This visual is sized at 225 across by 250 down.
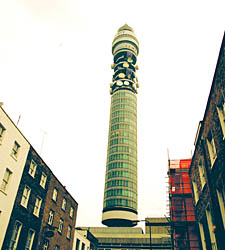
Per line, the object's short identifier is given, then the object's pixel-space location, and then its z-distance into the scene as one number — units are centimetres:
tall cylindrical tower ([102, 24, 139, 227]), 10619
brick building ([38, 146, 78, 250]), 2788
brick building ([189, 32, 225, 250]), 1339
